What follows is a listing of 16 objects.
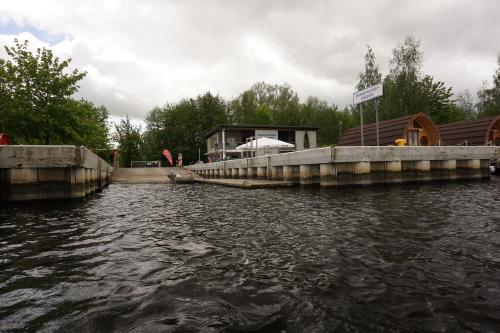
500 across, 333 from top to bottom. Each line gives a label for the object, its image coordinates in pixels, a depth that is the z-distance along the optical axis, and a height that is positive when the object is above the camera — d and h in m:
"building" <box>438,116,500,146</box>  25.73 +2.93
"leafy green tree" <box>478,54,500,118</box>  40.22 +8.91
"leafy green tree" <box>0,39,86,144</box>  16.77 +4.43
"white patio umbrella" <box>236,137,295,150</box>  22.17 +1.95
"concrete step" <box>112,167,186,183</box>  28.86 +0.10
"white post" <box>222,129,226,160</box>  39.92 +3.81
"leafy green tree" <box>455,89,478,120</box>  56.43 +10.76
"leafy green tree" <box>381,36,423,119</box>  34.97 +9.52
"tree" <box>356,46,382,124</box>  37.88 +10.97
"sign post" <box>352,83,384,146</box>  15.99 +4.01
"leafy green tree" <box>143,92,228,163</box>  55.72 +8.30
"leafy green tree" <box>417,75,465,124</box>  41.38 +8.49
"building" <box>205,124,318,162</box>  42.06 +5.03
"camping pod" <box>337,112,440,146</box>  23.81 +2.86
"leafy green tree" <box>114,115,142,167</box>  54.62 +5.70
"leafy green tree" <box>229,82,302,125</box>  59.91 +12.90
